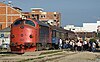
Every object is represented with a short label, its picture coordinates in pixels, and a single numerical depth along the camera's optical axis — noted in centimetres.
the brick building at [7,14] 9019
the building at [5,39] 5461
